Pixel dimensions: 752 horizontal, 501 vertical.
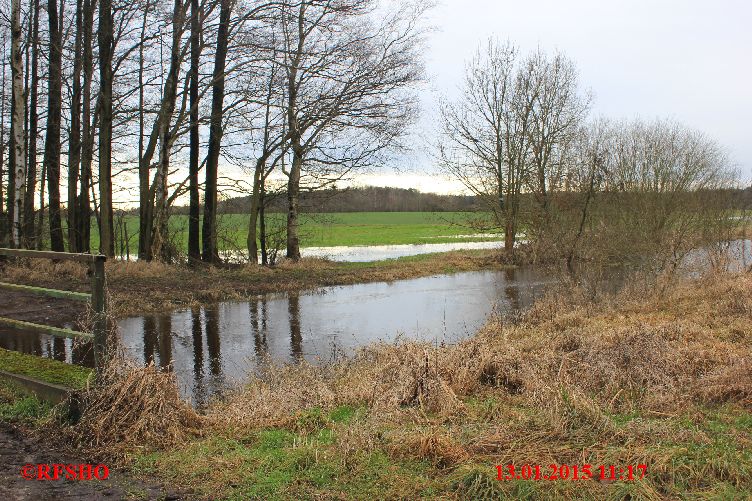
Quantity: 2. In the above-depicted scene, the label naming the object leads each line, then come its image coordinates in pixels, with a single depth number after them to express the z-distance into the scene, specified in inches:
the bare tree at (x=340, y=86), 863.7
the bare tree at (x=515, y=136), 1174.3
